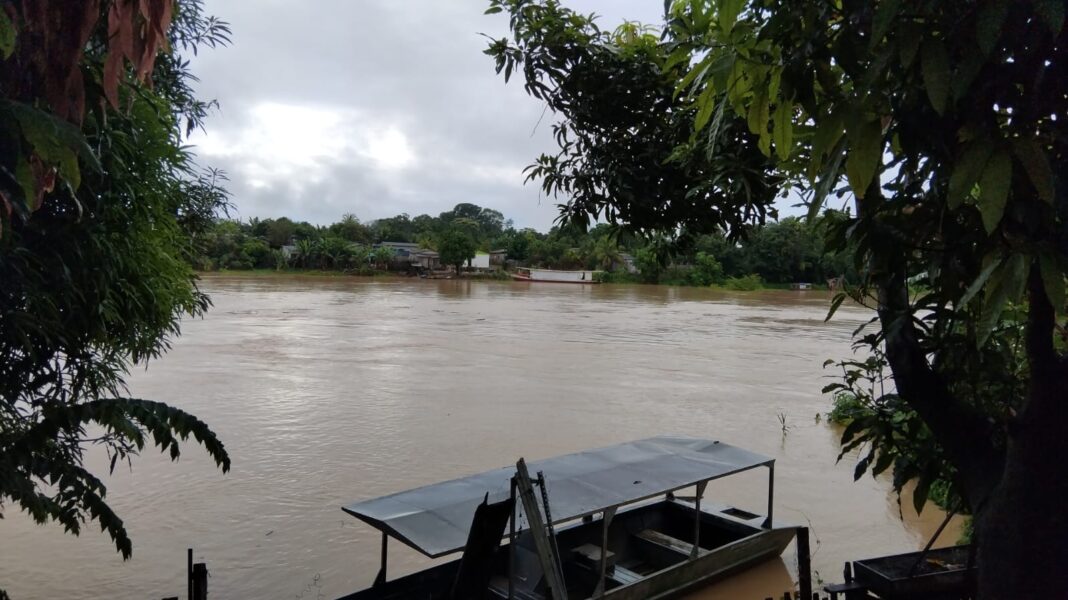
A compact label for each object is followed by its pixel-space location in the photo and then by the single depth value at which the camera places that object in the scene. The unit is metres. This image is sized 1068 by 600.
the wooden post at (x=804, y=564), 4.30
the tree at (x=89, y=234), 1.38
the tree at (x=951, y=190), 1.18
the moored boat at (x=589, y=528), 4.04
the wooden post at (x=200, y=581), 3.54
